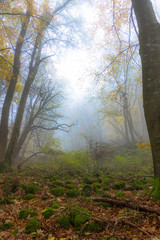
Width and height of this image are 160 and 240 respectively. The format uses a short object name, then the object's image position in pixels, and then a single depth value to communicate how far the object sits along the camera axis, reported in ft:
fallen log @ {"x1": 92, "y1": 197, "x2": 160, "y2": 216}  6.94
